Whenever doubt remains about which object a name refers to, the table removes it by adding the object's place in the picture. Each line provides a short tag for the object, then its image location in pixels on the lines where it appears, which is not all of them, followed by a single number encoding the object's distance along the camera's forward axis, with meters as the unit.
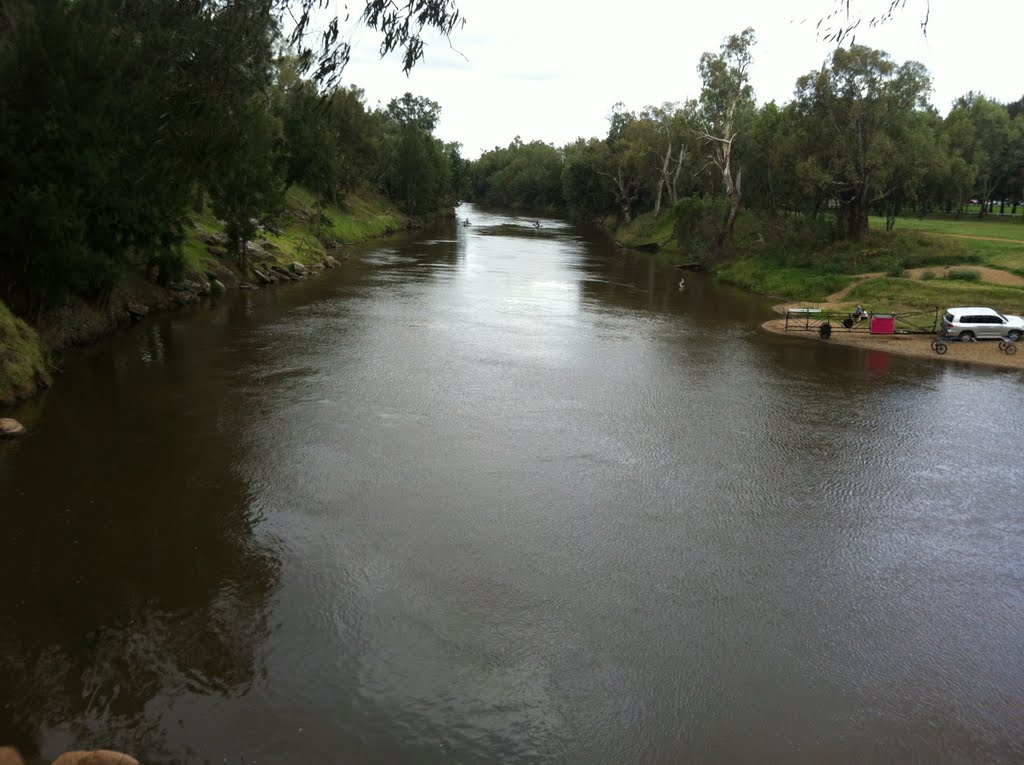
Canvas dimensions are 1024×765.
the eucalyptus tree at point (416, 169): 101.12
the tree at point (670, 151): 83.50
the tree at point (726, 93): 58.19
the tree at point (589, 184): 109.06
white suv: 34.31
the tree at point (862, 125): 49.25
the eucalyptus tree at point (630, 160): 88.38
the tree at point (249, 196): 42.84
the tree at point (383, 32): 11.38
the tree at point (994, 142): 78.88
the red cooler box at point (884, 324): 36.06
